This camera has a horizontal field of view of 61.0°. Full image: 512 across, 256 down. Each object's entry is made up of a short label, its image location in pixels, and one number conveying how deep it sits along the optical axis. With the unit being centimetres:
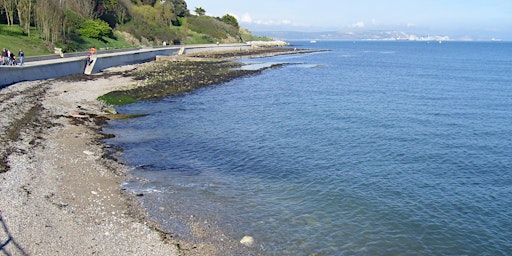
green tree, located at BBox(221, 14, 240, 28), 18238
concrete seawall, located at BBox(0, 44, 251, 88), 3641
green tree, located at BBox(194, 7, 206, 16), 17285
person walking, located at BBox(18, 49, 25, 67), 3888
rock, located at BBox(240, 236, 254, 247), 1270
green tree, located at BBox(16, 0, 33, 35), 5906
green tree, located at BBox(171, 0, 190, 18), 14588
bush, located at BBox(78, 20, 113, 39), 7645
